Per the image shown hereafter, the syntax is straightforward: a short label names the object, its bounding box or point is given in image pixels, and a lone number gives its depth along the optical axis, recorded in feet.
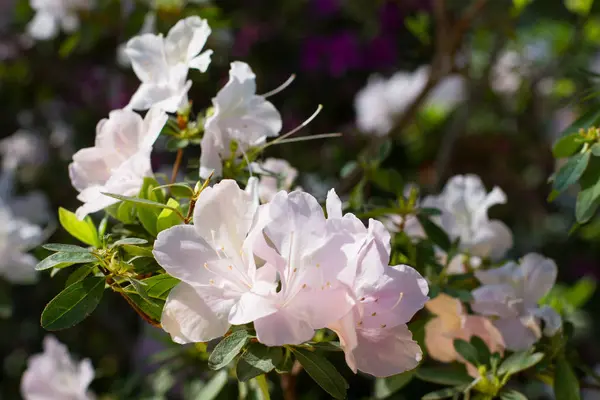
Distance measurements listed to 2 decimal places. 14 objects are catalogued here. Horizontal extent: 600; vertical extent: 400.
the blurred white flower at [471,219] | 2.46
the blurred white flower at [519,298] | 2.27
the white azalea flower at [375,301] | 1.99
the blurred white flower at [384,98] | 4.40
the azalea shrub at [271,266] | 1.99
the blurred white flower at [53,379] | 2.57
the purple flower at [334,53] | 4.27
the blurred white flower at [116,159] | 2.15
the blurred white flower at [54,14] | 3.08
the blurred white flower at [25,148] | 8.29
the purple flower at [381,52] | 4.12
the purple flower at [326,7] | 4.29
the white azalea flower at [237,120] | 2.18
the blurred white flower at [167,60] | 2.20
